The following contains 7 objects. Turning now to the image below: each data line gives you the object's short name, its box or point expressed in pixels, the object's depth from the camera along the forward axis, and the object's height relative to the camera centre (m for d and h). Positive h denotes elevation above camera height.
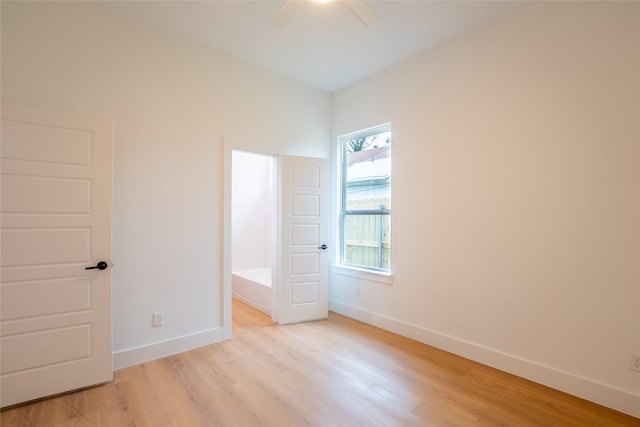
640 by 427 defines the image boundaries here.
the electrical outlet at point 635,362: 2.03 -0.98
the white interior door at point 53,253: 2.08 -0.28
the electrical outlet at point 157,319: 2.81 -0.97
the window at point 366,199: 3.75 +0.22
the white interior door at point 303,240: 3.72 -0.31
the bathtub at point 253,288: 4.16 -1.08
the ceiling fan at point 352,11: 2.05 +1.44
